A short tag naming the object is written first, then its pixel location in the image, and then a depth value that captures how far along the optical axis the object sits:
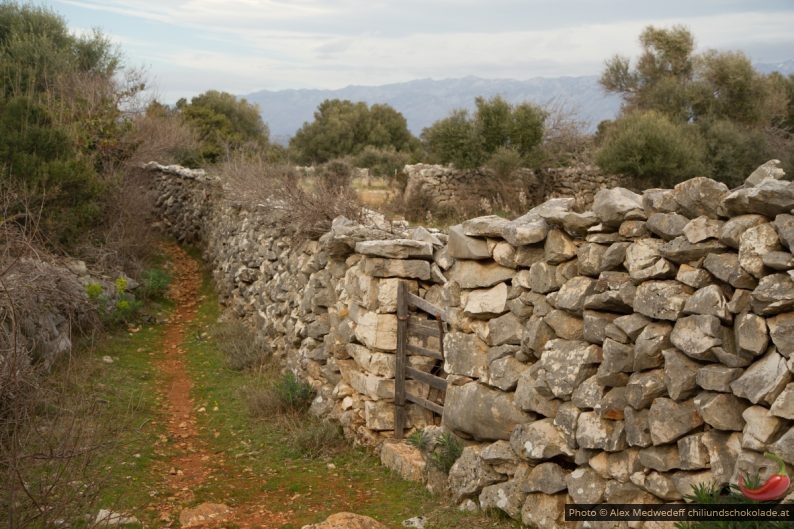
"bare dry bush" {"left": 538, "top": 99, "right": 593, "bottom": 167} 24.14
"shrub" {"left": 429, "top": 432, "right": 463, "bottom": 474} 7.13
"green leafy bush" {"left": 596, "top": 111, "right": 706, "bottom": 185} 20.42
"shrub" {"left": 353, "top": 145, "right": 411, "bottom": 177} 32.69
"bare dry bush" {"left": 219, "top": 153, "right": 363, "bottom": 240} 10.81
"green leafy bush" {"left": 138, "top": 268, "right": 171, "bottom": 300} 15.71
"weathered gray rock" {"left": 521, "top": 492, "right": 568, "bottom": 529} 5.89
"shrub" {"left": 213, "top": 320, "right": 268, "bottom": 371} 12.05
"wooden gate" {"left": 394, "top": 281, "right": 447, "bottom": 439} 8.15
